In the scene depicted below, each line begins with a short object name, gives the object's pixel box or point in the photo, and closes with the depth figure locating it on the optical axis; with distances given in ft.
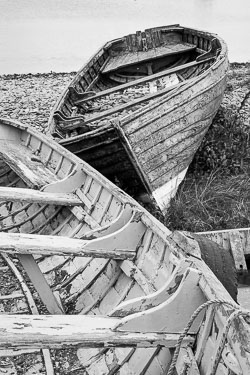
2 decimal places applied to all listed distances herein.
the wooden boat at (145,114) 21.94
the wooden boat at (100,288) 10.25
